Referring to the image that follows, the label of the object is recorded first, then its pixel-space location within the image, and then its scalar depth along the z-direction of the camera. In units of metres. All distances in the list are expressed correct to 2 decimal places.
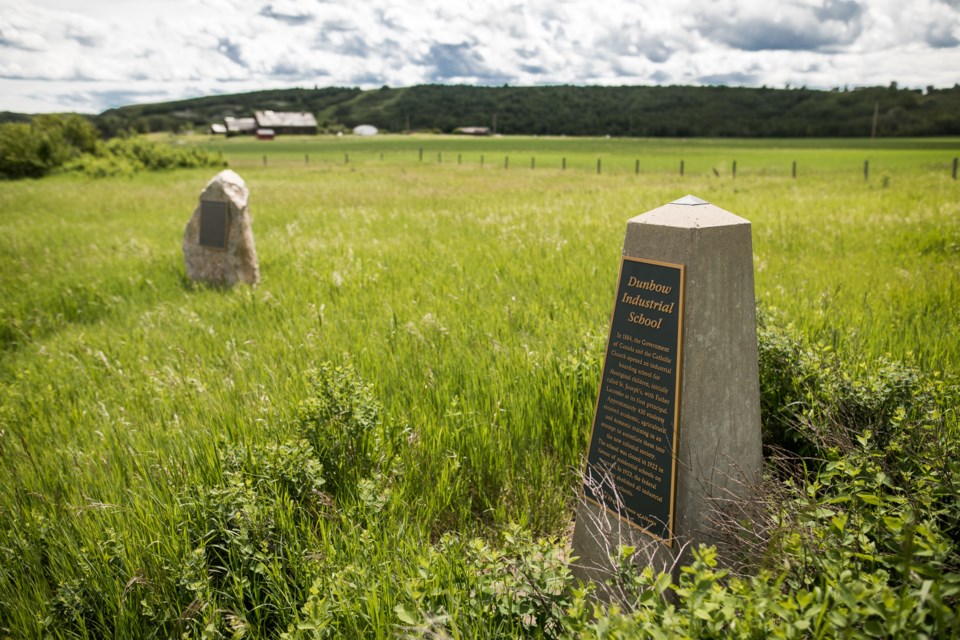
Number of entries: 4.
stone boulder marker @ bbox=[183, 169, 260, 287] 9.97
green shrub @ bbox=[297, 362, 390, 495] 3.96
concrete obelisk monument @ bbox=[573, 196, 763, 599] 3.03
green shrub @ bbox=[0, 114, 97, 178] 38.59
